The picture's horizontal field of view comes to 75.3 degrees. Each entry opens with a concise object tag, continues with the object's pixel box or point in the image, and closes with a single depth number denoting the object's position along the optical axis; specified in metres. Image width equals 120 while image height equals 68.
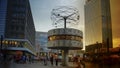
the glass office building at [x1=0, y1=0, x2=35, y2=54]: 30.88
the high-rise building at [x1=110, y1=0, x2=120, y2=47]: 7.24
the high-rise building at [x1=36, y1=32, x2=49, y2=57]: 59.45
